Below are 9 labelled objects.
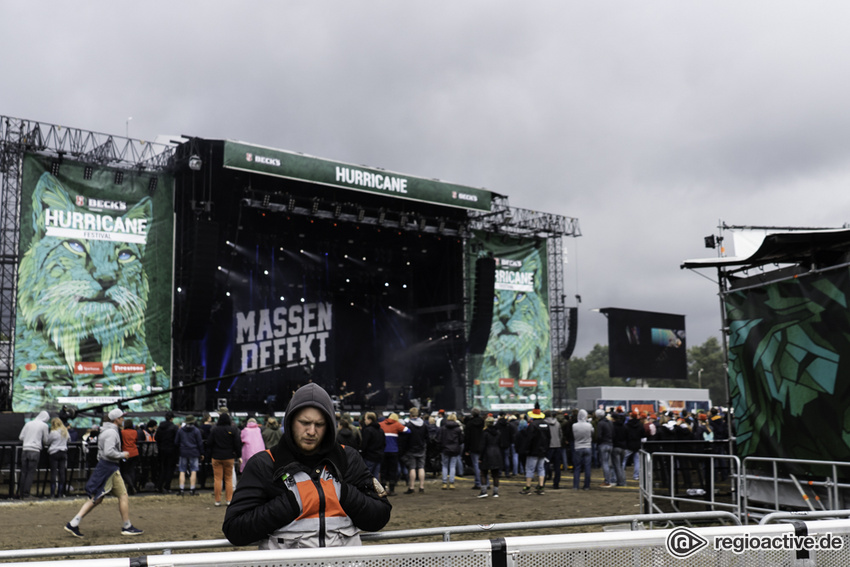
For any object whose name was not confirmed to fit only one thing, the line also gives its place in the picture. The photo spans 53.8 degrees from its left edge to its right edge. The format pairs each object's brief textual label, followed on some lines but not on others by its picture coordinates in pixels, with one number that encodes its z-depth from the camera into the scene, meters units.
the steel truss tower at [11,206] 22.33
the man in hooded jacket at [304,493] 2.95
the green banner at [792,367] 8.15
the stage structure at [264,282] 23.09
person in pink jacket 13.25
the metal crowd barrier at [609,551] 2.68
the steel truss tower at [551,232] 33.00
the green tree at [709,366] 91.12
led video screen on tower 34.81
